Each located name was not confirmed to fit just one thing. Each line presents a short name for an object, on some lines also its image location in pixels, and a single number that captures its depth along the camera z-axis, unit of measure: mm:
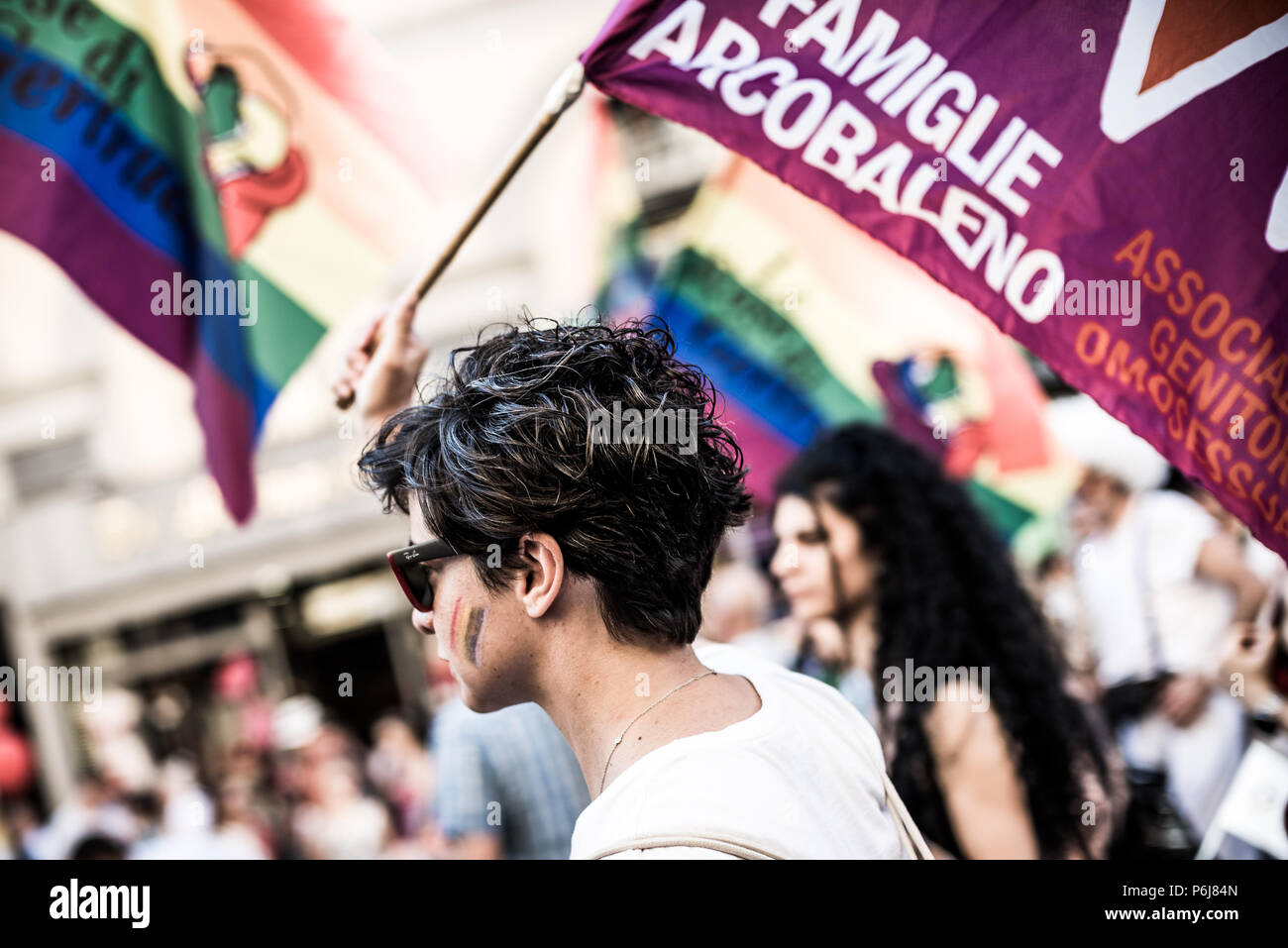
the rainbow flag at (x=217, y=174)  3309
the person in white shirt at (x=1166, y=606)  3980
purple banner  2162
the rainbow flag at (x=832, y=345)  4660
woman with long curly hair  2979
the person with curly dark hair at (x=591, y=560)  1630
